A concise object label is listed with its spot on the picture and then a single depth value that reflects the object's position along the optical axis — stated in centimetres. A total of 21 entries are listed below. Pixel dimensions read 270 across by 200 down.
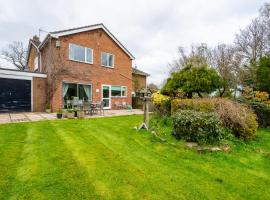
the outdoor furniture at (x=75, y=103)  1316
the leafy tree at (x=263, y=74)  1408
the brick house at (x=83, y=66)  1391
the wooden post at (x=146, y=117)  780
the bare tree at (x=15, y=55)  3159
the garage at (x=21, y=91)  1257
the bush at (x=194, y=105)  765
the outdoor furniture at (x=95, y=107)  1249
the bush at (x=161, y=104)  1067
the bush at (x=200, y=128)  580
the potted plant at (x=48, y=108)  1361
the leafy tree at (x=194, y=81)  1134
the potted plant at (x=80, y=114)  1105
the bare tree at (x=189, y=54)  2625
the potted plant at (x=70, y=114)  1073
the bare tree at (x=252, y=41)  1970
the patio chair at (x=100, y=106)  1313
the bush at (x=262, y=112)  928
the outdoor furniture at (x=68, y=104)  1411
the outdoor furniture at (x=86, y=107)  1234
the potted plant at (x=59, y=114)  1055
